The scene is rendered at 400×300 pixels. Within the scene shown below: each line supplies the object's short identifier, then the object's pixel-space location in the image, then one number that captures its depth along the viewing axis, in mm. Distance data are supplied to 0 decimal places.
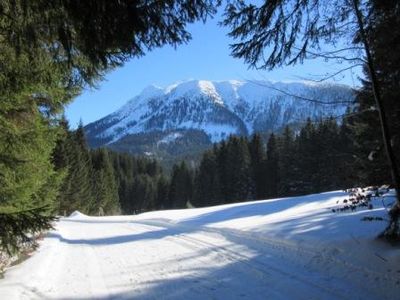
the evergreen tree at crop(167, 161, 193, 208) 95750
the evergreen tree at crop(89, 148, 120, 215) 65125
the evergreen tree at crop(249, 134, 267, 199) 76725
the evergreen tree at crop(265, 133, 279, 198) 75188
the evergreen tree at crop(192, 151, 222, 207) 80625
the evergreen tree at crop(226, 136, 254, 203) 77188
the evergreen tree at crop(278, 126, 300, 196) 67875
